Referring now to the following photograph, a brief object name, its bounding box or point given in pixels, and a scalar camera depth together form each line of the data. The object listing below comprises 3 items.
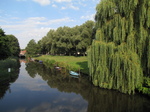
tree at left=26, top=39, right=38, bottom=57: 76.62
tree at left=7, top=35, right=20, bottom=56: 68.49
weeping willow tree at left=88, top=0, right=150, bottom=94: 13.67
